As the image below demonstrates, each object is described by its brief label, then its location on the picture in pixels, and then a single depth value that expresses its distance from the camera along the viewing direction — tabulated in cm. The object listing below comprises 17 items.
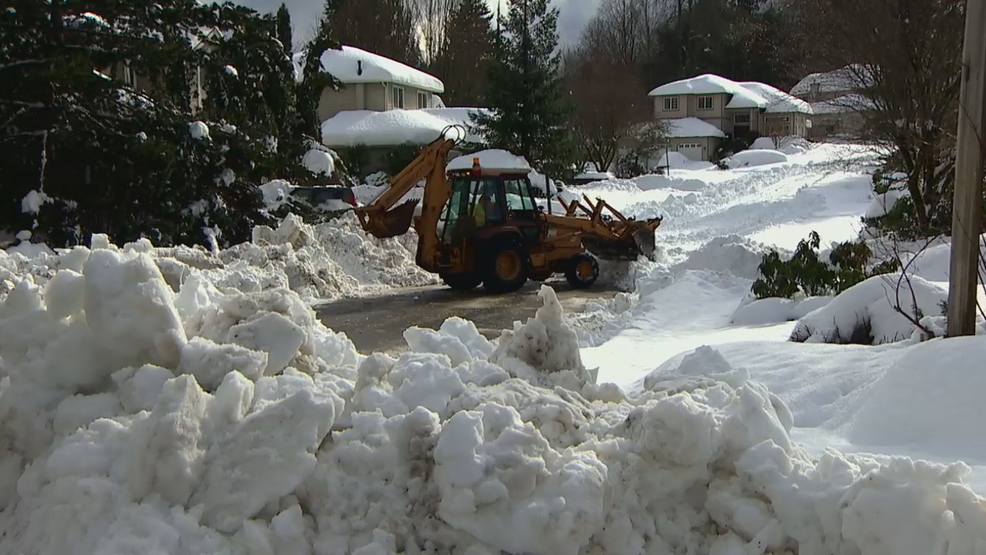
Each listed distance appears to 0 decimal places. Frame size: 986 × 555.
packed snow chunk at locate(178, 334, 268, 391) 370
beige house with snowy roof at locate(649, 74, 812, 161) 5628
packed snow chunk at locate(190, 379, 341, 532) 313
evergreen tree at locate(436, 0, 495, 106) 5088
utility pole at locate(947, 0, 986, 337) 582
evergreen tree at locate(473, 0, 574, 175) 2902
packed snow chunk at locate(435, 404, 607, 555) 311
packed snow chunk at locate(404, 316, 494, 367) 471
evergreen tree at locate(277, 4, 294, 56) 2940
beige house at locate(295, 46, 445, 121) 4000
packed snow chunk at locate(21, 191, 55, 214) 1273
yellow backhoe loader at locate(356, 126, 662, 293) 1324
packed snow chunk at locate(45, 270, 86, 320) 390
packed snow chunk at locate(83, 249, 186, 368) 373
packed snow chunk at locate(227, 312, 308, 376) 402
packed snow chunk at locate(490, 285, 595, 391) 452
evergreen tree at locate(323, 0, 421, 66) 5134
